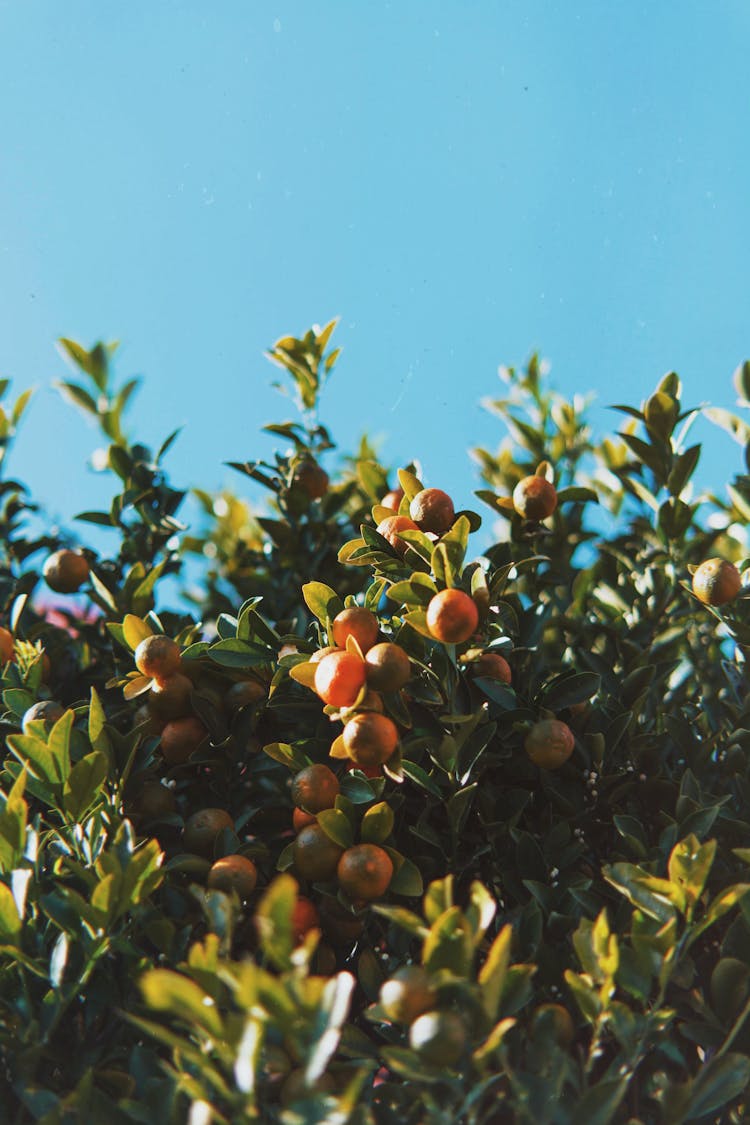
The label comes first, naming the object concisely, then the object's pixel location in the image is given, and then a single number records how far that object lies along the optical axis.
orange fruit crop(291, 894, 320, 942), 1.09
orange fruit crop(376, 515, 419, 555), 1.29
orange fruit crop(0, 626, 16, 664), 1.47
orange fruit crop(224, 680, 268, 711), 1.29
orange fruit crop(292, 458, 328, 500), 1.83
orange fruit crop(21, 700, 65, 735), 1.21
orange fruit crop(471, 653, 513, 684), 1.20
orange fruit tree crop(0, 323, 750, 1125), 0.79
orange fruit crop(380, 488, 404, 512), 1.49
